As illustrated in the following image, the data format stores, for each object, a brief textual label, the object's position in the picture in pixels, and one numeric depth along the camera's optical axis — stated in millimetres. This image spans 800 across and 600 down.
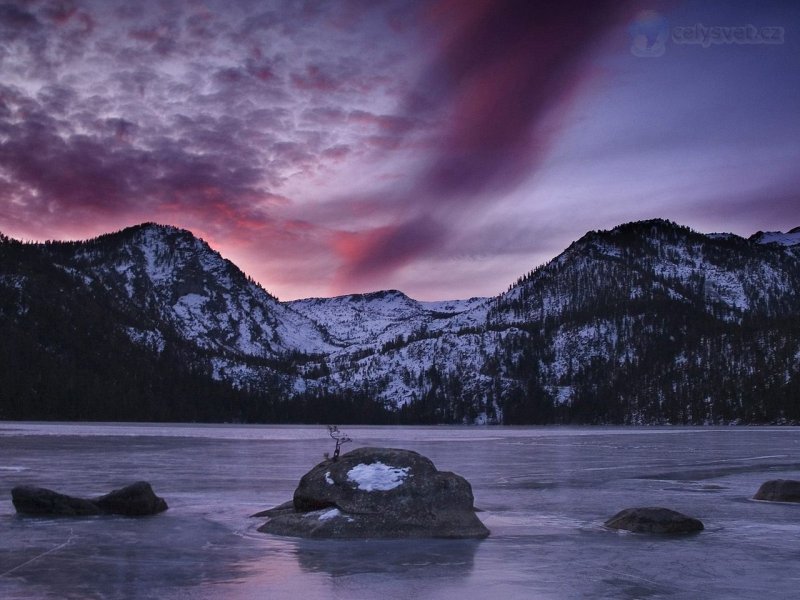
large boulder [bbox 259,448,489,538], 18422
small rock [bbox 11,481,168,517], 20891
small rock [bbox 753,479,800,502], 24844
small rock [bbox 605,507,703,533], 18531
